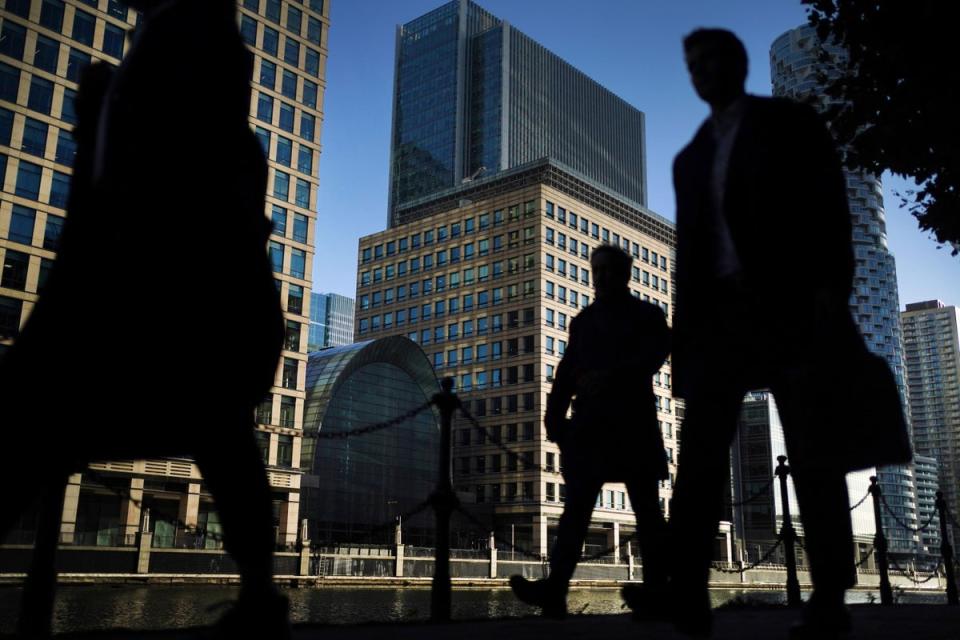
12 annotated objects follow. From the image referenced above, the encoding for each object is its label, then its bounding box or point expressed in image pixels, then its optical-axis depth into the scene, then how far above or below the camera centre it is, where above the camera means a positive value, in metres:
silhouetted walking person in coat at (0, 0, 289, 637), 2.15 +0.59
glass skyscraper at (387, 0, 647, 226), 117.81 +61.54
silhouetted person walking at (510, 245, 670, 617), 4.41 +0.53
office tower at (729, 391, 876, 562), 92.81 +6.09
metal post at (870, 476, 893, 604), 9.27 -0.25
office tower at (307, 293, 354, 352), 192.38 +47.51
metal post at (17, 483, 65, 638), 3.47 -0.25
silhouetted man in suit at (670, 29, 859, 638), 2.78 +0.72
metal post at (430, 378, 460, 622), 5.42 +0.09
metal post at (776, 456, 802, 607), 8.34 -0.10
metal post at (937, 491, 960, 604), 9.49 -0.21
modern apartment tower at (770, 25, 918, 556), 113.69 +32.46
